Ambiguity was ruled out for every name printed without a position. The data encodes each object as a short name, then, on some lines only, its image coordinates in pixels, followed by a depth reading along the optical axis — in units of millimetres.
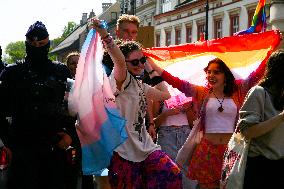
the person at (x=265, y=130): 3407
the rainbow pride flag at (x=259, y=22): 6149
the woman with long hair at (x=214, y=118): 4550
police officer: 3622
